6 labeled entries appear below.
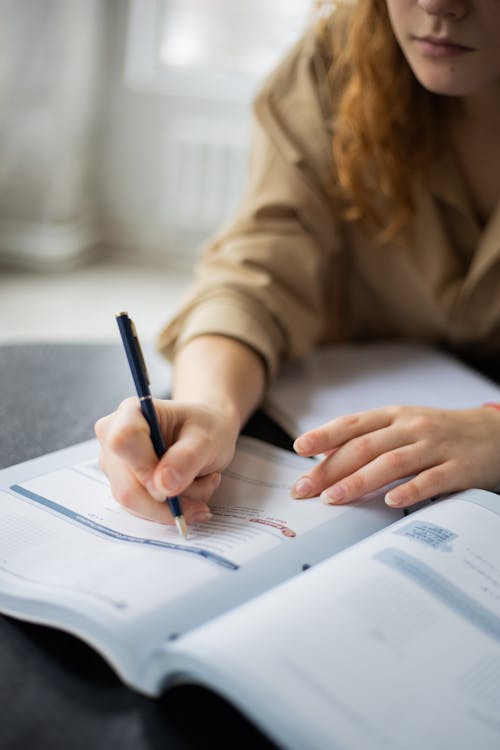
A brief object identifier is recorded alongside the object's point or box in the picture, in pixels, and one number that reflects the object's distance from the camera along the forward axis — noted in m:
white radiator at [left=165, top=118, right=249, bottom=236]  2.84
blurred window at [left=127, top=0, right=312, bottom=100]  2.71
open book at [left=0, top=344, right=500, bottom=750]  0.42
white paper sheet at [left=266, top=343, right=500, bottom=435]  0.86
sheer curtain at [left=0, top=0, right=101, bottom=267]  2.54
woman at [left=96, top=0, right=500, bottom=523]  0.84
